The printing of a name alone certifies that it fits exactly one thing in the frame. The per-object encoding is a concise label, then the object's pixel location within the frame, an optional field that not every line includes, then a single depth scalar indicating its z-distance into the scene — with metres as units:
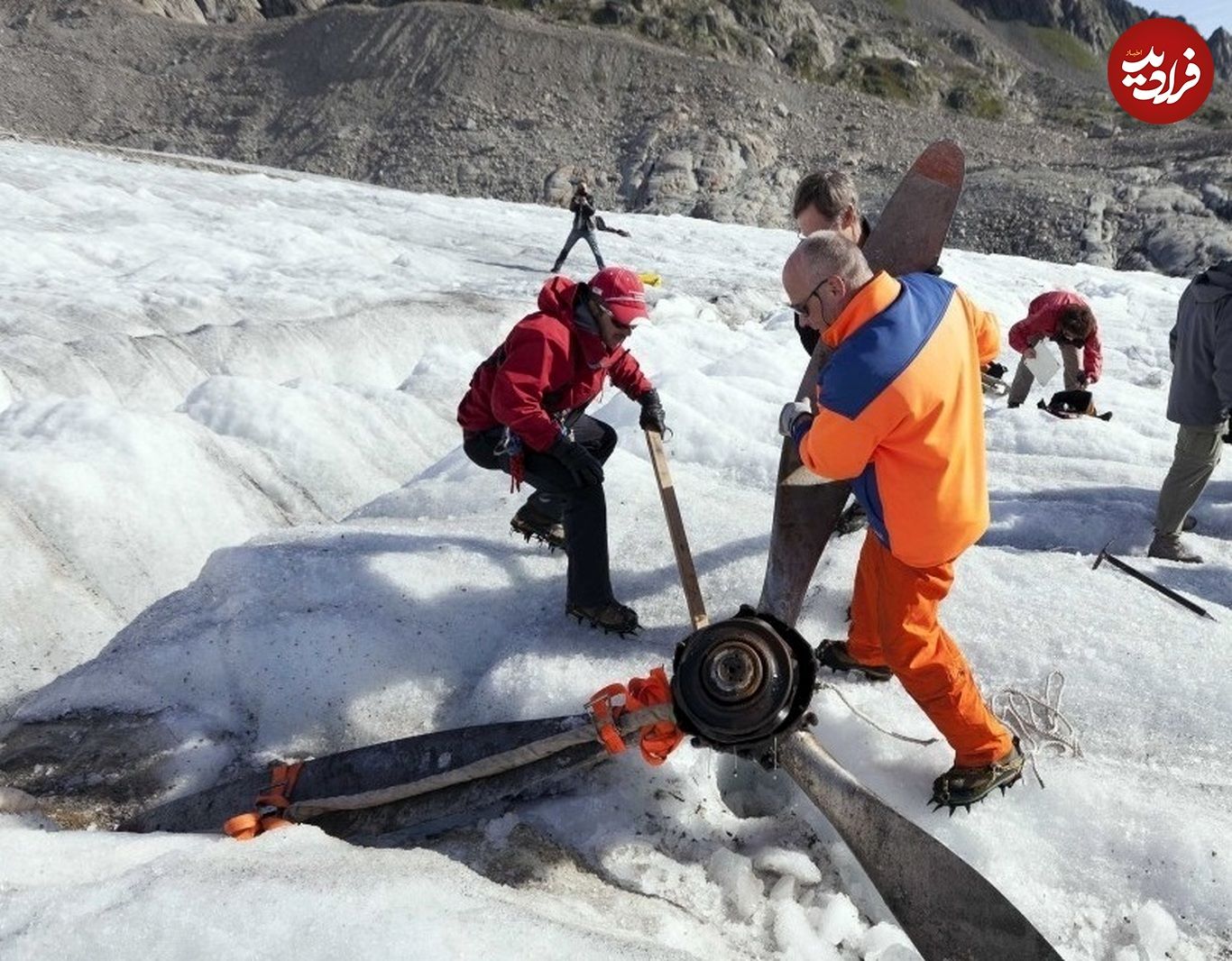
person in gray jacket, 4.02
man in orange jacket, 2.33
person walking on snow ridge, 13.59
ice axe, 3.62
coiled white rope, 2.93
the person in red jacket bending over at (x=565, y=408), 3.27
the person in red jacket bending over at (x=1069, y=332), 6.68
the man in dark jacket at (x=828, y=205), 3.79
